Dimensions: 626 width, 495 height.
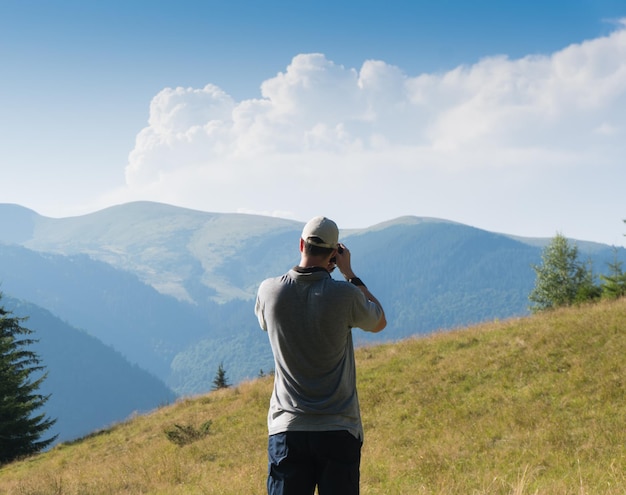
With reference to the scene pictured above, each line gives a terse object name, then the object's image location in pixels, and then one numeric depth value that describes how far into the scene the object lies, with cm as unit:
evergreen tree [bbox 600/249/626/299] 3193
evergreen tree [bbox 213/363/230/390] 4128
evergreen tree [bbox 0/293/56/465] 2759
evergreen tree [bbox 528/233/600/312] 4984
